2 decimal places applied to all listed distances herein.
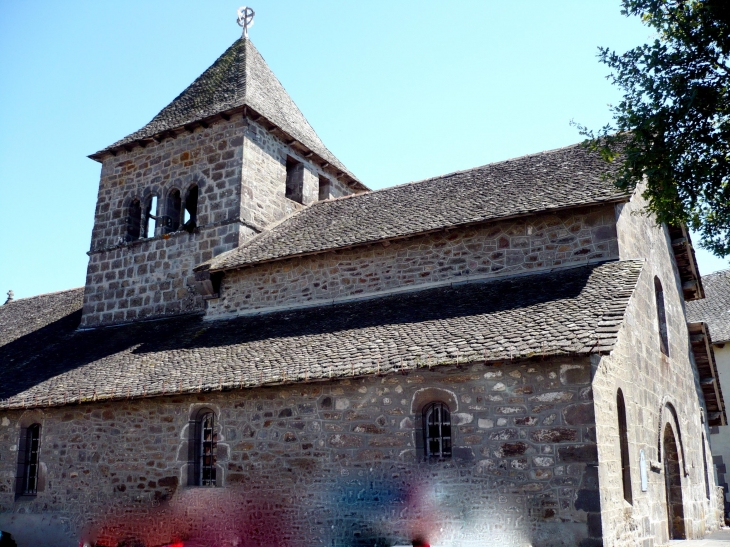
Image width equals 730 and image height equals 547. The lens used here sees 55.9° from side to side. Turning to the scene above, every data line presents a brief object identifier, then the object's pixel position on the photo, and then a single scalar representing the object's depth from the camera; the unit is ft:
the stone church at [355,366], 30.60
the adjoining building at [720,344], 71.56
